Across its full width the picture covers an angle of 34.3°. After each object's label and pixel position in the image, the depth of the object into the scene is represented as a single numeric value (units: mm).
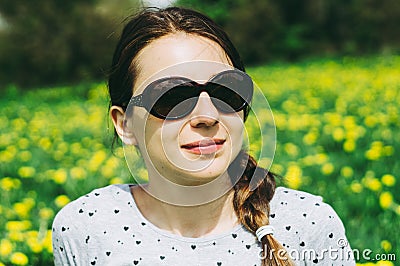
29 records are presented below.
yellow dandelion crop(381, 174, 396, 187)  3473
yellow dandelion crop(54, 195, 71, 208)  3516
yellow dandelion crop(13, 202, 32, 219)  3499
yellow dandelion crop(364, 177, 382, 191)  3420
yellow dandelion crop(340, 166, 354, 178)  3881
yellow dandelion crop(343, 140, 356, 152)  4641
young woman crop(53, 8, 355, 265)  1820
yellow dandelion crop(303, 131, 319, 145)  5079
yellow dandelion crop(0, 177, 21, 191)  4121
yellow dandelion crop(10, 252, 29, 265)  2703
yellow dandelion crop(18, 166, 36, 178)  4551
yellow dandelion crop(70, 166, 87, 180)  4199
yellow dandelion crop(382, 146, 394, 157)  4309
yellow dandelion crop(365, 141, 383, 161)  4207
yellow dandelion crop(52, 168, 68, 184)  4090
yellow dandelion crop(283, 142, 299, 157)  4711
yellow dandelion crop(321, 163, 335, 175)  3992
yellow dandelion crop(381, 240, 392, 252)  2639
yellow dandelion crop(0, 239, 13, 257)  2778
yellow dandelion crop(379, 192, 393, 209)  3154
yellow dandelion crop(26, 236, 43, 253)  2785
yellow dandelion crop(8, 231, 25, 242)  2947
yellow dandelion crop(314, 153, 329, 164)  4289
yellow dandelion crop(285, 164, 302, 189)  3639
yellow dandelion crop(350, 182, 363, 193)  3495
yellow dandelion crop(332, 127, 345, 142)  5000
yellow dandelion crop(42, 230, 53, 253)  2785
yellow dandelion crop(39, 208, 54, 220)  3389
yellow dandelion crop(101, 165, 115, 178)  4236
